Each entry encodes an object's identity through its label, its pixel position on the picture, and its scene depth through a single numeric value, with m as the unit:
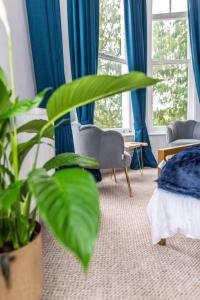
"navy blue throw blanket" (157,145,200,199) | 1.57
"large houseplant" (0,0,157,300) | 0.65
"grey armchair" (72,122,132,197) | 2.80
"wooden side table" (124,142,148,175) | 3.46
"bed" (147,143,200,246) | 1.57
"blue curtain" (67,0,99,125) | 3.30
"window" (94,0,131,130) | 3.98
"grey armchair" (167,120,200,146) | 3.86
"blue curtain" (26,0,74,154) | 2.80
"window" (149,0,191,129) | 4.24
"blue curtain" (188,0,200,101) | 3.96
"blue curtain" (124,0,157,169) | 3.88
